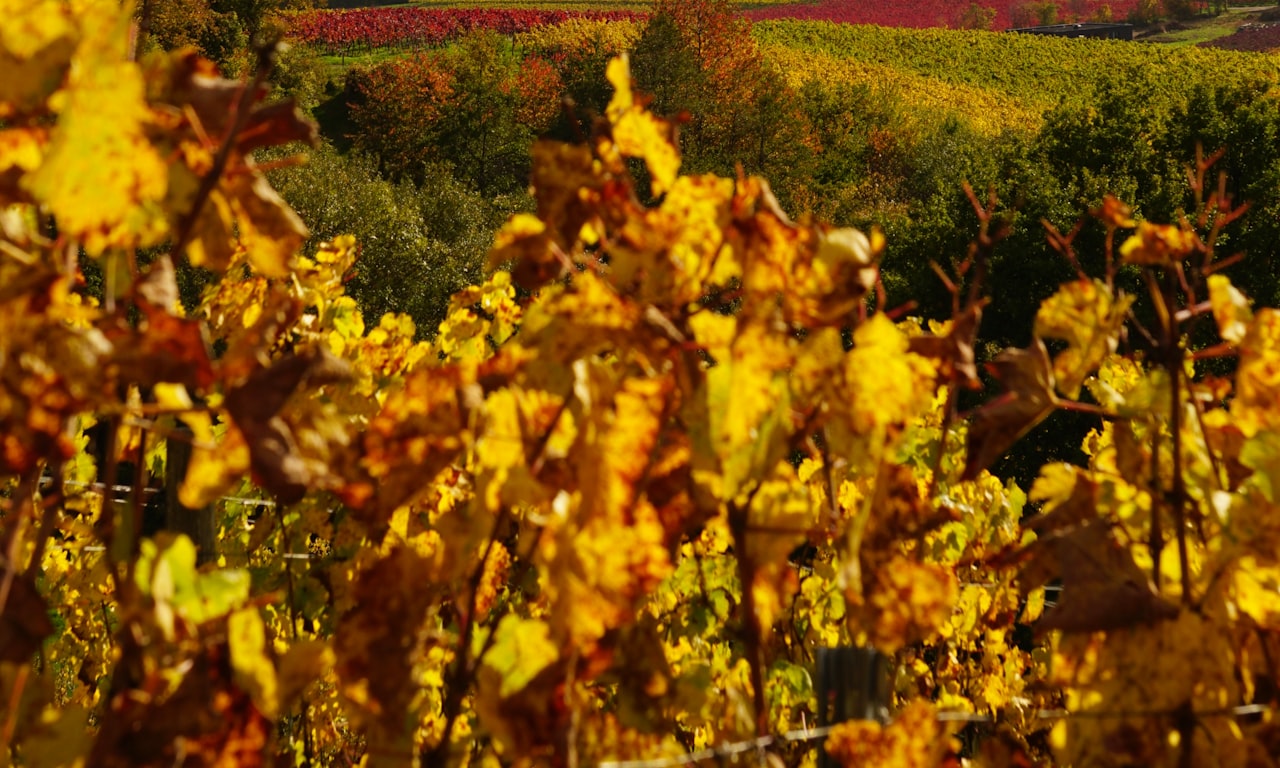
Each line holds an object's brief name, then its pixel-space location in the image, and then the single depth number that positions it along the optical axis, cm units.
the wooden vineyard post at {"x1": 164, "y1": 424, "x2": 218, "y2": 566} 698
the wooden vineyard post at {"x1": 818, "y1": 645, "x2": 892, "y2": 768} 651
